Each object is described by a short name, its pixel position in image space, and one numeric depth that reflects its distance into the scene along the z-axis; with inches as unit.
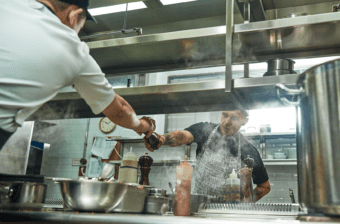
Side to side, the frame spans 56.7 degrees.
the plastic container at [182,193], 52.8
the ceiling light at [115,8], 138.3
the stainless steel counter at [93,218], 35.7
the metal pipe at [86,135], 208.0
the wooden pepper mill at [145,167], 74.8
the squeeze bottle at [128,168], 72.7
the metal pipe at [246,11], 76.1
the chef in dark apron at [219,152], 92.4
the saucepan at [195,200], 58.5
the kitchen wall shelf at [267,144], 154.8
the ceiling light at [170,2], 131.7
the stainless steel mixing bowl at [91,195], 46.2
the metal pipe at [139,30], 88.0
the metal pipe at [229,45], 66.5
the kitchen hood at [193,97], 67.0
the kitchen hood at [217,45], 67.2
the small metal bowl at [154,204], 51.2
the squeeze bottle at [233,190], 65.6
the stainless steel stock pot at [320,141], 34.4
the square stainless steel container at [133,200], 50.0
